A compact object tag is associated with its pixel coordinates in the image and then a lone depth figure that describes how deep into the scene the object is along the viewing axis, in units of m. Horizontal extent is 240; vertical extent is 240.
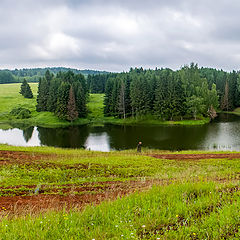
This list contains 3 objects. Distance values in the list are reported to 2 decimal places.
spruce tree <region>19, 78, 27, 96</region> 107.31
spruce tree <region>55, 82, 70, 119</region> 72.56
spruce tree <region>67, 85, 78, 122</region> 71.56
